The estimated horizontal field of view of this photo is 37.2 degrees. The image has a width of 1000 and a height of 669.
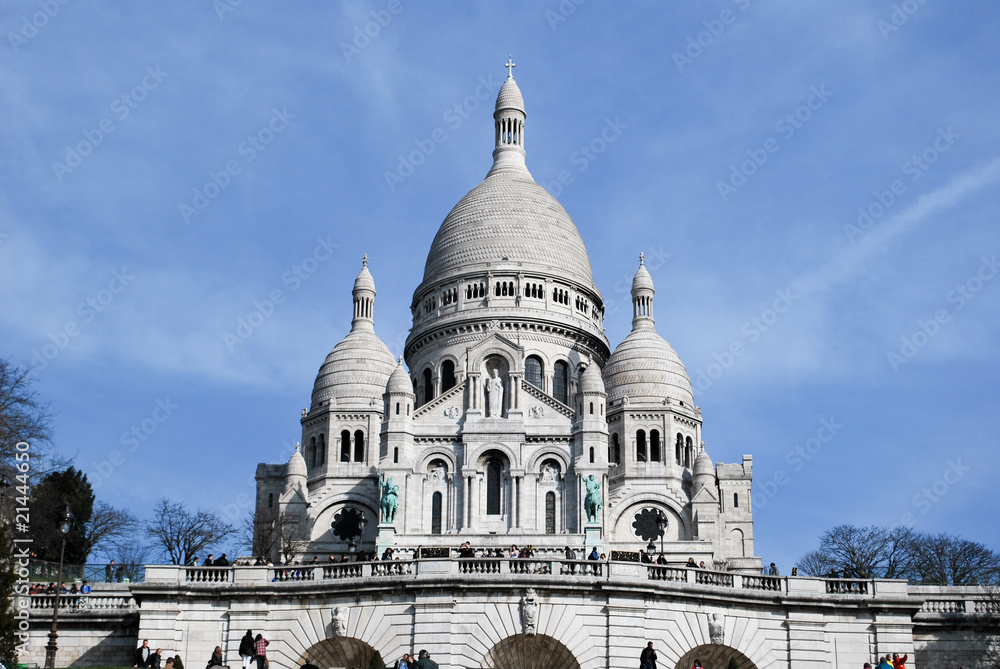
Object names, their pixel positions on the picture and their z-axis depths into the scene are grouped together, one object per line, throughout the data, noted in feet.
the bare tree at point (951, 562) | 242.58
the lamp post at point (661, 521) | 256.93
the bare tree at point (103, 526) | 214.07
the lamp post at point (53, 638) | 125.49
